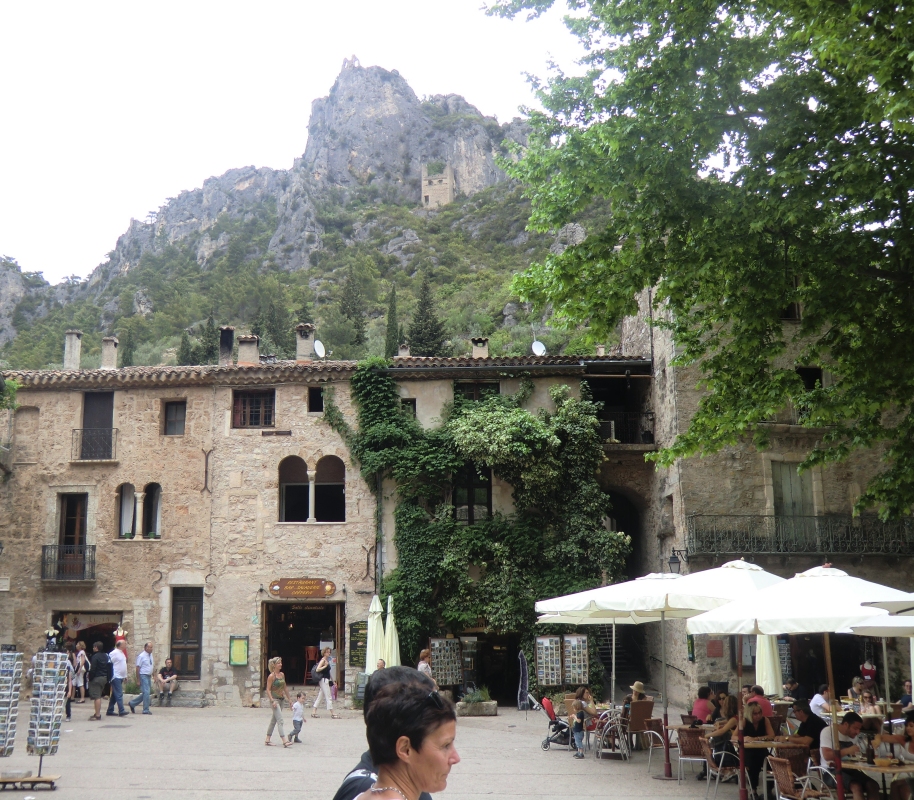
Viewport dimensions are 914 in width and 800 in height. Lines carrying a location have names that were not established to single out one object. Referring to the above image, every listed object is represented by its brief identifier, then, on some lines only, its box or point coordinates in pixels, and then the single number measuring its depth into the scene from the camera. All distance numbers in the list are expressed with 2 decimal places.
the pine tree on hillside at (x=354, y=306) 64.94
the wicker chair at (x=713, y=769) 11.71
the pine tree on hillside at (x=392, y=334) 53.96
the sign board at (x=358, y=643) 24.16
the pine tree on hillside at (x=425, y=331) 56.81
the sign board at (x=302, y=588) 24.73
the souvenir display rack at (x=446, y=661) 23.36
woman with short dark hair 2.89
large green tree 11.45
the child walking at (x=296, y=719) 16.64
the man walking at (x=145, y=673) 21.66
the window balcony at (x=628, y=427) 26.22
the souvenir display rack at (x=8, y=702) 12.05
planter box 21.58
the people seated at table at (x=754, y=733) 11.30
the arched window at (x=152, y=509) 26.12
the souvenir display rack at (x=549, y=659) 23.00
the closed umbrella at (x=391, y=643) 22.44
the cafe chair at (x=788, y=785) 9.59
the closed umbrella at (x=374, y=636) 22.28
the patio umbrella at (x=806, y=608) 10.01
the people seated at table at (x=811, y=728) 11.29
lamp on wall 19.33
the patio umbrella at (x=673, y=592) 13.19
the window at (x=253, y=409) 26.06
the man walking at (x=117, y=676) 20.88
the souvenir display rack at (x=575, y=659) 23.00
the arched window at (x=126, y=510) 26.03
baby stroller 16.14
